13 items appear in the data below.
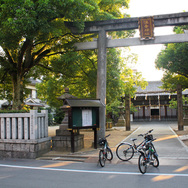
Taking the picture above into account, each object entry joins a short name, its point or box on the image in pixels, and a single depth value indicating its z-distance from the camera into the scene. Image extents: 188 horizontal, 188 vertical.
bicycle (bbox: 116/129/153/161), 8.37
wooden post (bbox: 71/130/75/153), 9.75
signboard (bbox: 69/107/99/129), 9.72
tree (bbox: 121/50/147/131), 21.20
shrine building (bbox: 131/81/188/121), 37.91
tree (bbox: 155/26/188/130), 16.31
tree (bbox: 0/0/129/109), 9.61
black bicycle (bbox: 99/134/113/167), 7.45
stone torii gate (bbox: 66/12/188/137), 11.17
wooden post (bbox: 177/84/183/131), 18.86
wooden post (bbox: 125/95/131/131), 21.89
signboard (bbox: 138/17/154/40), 11.23
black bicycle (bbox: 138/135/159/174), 6.42
